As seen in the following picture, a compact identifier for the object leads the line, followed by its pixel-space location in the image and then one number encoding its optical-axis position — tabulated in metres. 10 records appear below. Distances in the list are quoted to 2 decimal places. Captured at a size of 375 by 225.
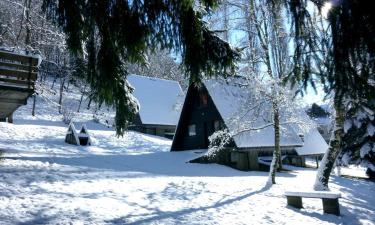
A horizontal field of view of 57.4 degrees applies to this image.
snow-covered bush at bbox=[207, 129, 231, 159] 16.98
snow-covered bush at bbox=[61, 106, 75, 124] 34.24
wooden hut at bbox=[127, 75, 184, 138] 38.12
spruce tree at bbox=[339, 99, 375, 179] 20.89
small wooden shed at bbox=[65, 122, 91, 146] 23.81
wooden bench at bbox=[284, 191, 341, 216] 11.29
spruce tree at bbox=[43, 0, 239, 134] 5.43
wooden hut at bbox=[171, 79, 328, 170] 22.06
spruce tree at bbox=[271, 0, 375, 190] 3.67
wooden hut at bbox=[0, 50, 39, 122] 10.37
